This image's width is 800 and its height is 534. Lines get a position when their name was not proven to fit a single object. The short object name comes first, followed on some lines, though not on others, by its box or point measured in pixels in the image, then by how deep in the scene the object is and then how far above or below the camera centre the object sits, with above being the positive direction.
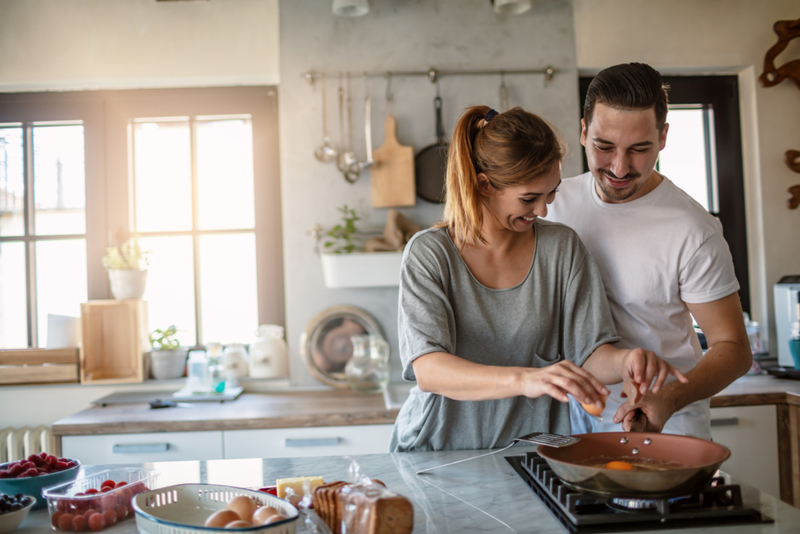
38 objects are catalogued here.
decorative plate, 2.67 -0.23
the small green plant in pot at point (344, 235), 2.58 +0.22
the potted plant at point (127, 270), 2.62 +0.10
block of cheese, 1.01 -0.33
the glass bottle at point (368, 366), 2.50 -0.34
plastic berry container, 0.95 -0.34
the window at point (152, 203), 2.78 +0.42
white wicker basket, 0.87 -0.33
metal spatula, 1.04 -0.29
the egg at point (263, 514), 0.82 -0.31
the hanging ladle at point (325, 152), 2.65 +0.59
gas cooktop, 0.90 -0.36
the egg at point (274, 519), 0.80 -0.31
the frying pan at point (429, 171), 2.70 +0.50
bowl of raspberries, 1.06 -0.32
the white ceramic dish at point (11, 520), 0.94 -0.35
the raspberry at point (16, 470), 1.08 -0.31
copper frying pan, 0.86 -0.30
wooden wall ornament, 2.69 +0.91
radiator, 2.54 -0.62
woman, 1.29 -0.02
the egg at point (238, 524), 0.81 -0.32
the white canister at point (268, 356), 2.66 -0.30
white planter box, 2.55 +0.07
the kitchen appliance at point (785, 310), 2.56 -0.18
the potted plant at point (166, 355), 2.68 -0.28
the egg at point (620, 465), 0.96 -0.30
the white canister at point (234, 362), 2.68 -0.32
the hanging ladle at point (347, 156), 2.63 +0.57
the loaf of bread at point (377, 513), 0.81 -0.31
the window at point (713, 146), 2.85 +0.61
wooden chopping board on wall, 2.65 +0.48
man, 1.35 +0.05
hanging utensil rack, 2.68 +0.94
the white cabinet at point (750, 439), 2.21 -0.63
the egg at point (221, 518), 0.81 -0.31
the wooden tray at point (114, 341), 2.63 -0.21
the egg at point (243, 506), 0.85 -0.31
